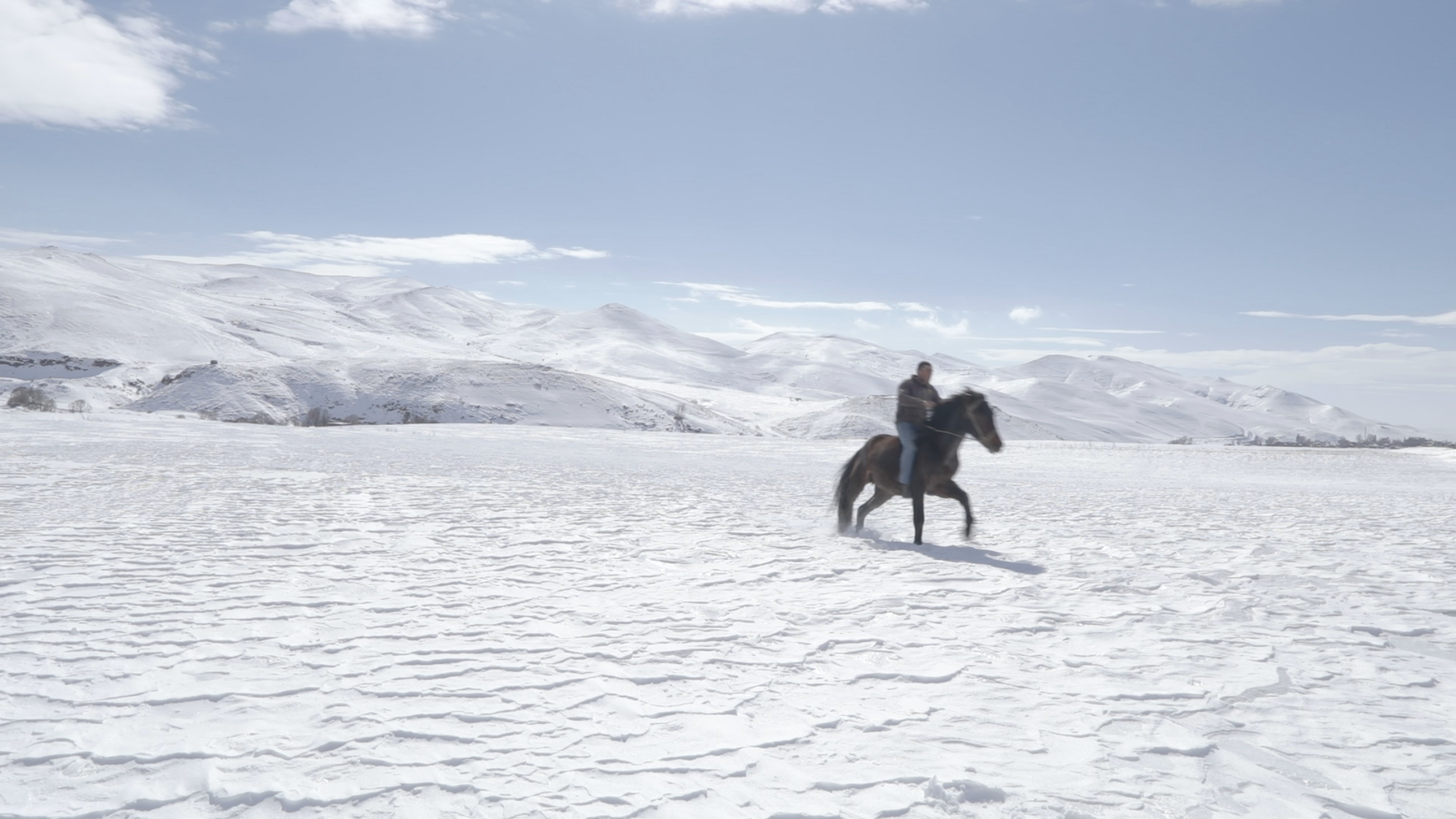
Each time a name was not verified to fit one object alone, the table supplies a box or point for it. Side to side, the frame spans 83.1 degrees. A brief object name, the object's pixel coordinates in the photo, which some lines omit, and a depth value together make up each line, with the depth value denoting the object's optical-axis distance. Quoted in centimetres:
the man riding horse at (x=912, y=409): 1035
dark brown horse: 1027
